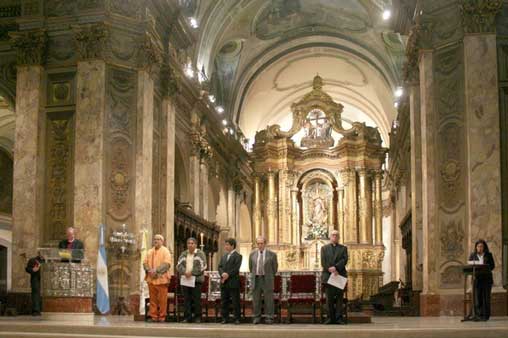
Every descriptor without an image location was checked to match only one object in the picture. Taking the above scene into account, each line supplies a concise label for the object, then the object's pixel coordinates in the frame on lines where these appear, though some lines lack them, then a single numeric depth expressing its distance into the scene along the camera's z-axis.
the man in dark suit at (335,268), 12.04
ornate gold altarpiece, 35.31
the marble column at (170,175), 20.62
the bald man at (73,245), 14.59
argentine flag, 15.59
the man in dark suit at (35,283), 15.24
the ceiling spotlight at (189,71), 24.17
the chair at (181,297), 13.73
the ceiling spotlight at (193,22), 24.45
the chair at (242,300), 13.42
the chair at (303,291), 12.95
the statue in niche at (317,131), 36.31
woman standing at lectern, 12.45
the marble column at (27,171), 17.55
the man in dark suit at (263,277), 12.50
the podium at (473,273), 12.34
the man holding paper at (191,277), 12.91
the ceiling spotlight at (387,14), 22.00
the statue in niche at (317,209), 36.84
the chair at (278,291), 13.09
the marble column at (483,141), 15.34
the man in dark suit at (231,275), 12.64
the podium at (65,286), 14.28
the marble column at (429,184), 16.23
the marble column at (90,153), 17.31
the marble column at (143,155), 18.16
